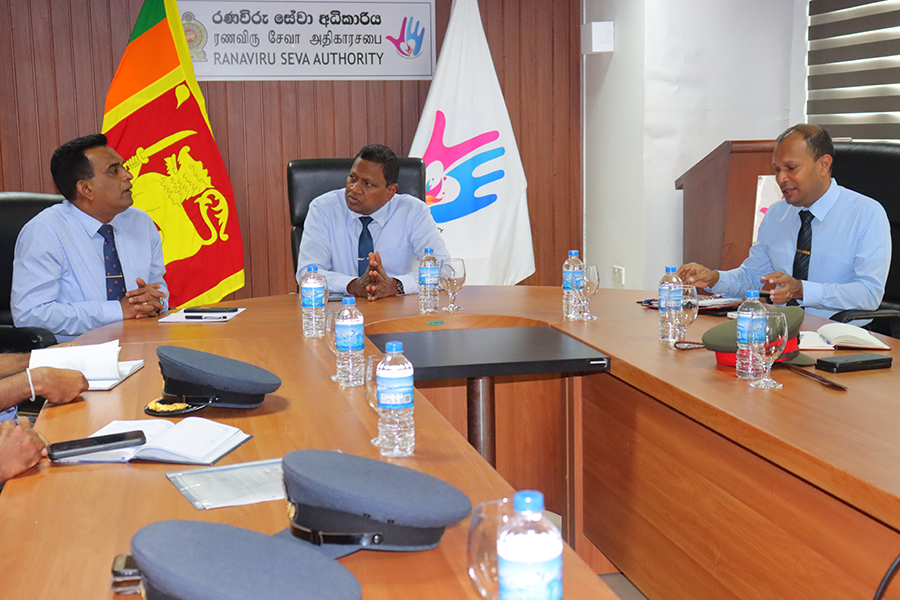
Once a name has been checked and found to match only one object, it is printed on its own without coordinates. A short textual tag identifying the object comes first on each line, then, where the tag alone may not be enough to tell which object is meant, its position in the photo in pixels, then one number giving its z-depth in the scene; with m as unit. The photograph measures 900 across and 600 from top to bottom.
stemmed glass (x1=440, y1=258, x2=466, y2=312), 2.56
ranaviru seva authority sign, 4.12
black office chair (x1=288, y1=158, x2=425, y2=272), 3.20
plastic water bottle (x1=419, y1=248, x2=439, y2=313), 2.58
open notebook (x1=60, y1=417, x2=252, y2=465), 1.23
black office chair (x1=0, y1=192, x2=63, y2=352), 2.73
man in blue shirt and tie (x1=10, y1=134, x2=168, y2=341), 2.53
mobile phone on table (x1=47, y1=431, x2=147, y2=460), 1.24
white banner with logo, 4.24
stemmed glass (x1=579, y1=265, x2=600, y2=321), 2.32
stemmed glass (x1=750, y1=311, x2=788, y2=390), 1.56
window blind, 3.54
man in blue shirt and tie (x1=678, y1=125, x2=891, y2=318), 2.43
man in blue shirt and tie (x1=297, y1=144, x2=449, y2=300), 3.04
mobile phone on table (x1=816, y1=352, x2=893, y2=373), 1.64
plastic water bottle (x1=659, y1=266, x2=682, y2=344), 1.97
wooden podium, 3.49
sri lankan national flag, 3.85
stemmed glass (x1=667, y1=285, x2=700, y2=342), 1.97
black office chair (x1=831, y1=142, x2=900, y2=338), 2.63
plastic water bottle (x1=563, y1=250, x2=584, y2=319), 2.32
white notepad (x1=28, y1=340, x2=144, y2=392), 1.72
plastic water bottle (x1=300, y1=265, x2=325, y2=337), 2.20
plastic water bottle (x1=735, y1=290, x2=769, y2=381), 1.57
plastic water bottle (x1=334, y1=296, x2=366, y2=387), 1.66
